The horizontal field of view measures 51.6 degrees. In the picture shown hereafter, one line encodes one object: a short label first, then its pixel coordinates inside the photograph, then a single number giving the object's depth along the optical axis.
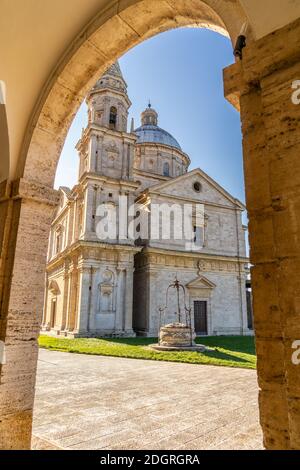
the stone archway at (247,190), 1.55
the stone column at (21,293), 3.25
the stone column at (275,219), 1.45
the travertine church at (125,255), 20.48
